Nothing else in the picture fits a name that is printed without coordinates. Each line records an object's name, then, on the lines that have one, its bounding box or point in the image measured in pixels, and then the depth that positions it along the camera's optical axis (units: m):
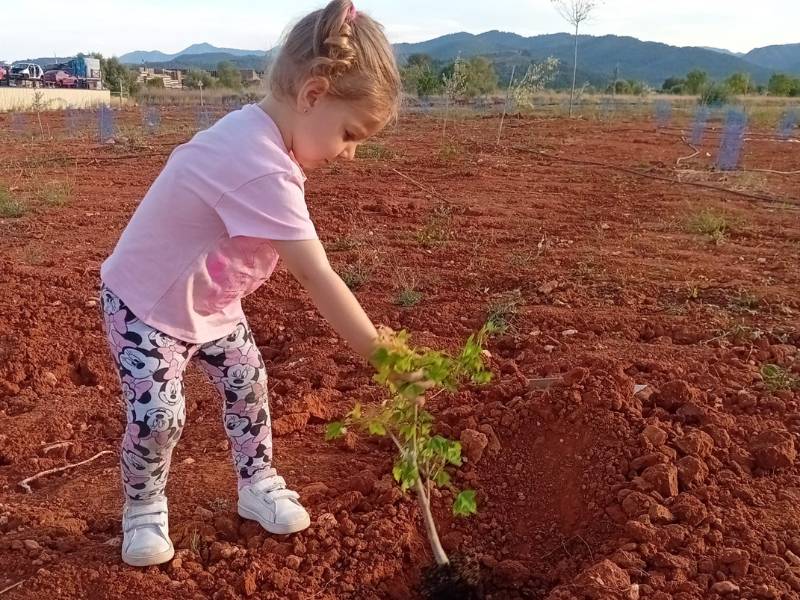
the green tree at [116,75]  43.29
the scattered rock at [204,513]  2.14
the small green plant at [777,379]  2.64
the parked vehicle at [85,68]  47.47
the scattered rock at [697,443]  2.18
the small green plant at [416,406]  1.40
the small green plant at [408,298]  3.91
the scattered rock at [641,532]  1.88
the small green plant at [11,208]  6.48
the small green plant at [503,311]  3.49
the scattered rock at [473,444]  2.32
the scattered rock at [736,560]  1.76
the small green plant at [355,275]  4.30
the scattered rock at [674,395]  2.49
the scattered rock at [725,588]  1.70
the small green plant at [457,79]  13.15
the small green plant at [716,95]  28.88
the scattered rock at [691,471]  2.09
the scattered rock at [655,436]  2.22
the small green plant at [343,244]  5.27
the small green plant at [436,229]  5.37
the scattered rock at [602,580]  1.69
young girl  1.52
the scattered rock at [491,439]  2.37
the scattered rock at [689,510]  1.93
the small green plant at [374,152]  10.41
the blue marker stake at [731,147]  9.97
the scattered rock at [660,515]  1.94
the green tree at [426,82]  24.80
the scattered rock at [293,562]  1.91
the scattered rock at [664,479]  2.05
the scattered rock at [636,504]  1.98
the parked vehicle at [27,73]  38.72
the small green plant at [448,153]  10.20
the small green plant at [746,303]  3.66
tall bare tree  20.92
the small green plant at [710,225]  5.57
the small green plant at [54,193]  6.98
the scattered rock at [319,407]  2.79
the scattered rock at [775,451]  2.15
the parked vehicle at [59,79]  40.90
